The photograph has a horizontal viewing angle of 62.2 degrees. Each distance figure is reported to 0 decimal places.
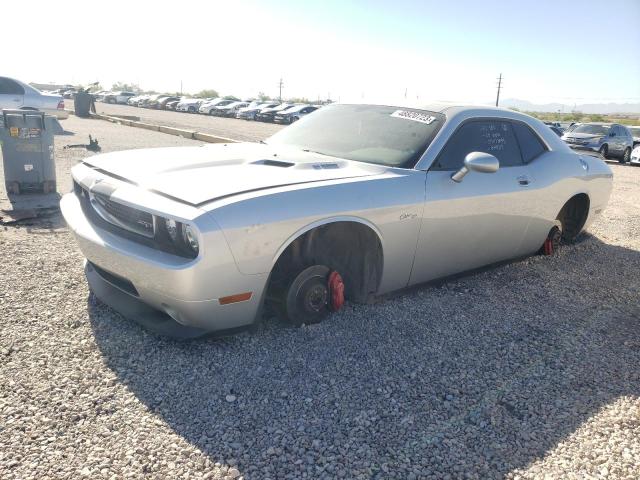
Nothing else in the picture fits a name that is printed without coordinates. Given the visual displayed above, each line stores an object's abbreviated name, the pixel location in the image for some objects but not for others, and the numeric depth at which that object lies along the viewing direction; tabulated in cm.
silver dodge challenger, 269
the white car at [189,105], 4094
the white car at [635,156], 1760
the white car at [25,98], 1334
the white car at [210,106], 3906
